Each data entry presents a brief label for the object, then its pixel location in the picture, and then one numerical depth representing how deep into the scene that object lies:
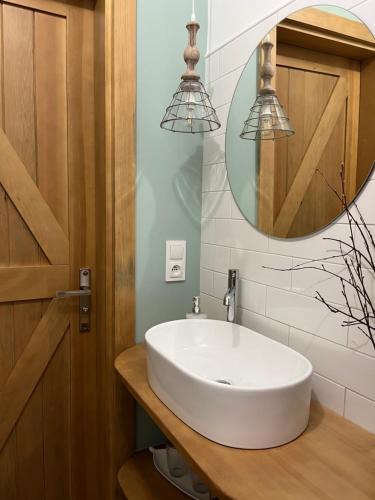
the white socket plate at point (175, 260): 1.45
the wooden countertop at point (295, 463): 0.67
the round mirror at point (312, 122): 0.89
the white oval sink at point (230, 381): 0.77
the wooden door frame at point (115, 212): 1.27
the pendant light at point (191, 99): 1.15
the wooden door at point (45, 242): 1.32
